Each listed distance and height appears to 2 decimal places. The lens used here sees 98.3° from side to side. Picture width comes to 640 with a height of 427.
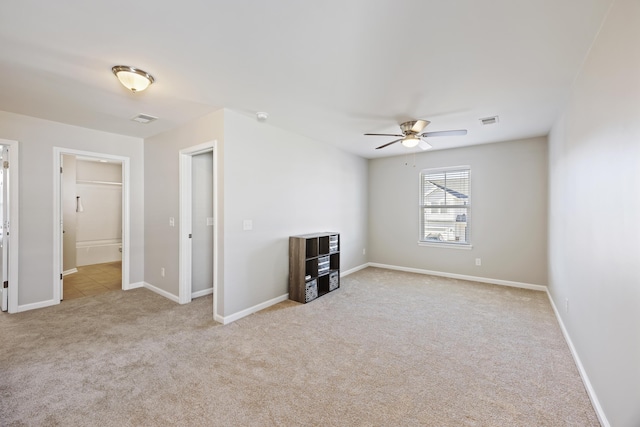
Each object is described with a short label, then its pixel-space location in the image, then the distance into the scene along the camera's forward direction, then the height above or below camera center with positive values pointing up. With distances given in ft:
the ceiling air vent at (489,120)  11.61 +3.92
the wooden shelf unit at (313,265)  12.96 -2.67
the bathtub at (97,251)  20.88 -3.04
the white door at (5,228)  11.23 -0.61
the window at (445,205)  17.01 +0.39
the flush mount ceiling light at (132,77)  7.47 +3.74
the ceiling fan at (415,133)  11.05 +3.35
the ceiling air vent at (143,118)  11.29 +3.94
